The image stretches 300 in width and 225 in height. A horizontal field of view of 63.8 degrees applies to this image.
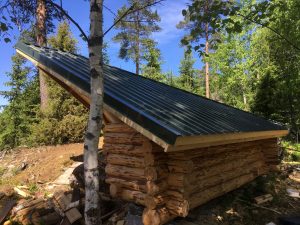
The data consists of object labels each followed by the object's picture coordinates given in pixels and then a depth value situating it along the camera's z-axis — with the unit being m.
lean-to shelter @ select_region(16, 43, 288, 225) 4.16
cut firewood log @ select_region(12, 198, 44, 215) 5.58
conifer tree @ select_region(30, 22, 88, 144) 11.01
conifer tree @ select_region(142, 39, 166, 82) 23.23
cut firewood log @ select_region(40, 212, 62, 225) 5.10
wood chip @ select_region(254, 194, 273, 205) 6.33
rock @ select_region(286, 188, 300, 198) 7.10
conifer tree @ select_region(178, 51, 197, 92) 31.77
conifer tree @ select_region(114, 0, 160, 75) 22.87
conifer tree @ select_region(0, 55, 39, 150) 14.64
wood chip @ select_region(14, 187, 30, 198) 6.49
